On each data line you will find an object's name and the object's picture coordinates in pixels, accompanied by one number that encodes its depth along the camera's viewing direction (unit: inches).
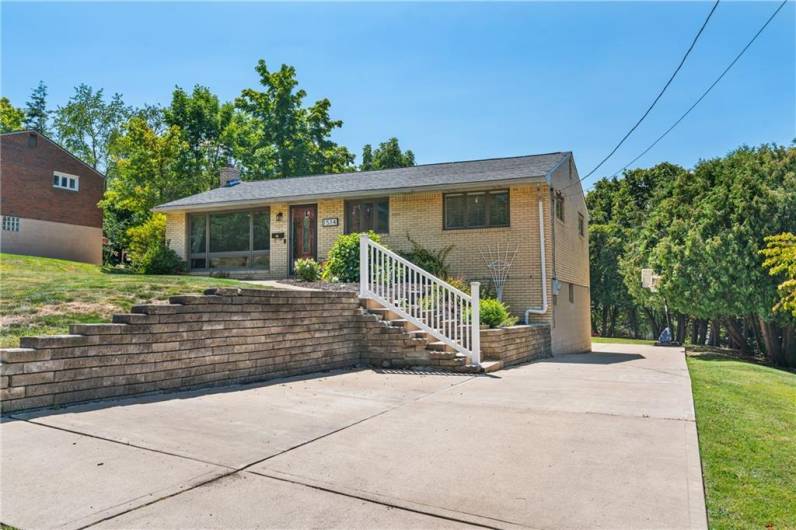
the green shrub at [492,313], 394.6
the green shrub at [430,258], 525.7
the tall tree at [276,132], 1252.0
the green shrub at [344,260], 528.1
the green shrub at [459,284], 458.7
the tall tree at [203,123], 1214.9
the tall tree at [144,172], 985.5
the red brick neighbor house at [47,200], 916.6
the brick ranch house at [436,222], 518.6
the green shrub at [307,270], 548.1
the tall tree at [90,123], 1610.5
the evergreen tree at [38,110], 1627.7
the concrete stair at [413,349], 331.6
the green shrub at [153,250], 654.5
